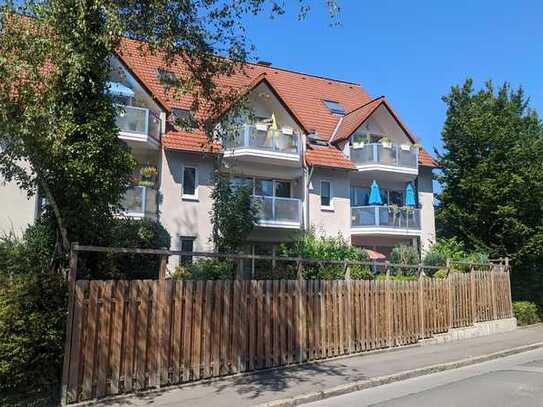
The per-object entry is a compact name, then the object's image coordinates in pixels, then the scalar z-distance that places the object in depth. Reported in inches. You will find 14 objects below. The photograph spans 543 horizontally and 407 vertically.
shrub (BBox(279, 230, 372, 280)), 690.2
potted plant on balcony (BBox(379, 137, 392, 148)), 1087.6
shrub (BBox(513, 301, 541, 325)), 882.8
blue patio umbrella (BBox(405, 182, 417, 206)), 1128.8
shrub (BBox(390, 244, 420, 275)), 946.1
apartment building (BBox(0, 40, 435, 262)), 882.8
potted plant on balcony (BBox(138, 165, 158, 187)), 863.4
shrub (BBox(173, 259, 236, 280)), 667.4
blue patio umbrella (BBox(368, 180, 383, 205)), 1079.6
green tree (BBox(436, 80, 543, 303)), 990.4
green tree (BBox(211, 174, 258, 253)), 834.8
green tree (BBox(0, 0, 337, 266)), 327.9
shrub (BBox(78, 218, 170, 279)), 386.6
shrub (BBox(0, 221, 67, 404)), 303.1
